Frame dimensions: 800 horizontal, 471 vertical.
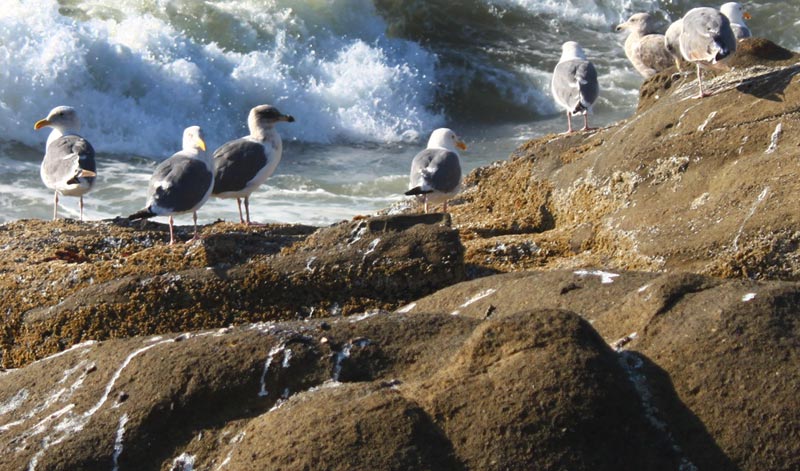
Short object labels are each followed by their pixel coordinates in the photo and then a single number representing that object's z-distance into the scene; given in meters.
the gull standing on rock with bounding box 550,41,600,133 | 20.56
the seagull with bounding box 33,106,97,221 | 17.27
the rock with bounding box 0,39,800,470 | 6.60
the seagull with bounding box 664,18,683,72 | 18.80
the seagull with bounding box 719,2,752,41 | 20.94
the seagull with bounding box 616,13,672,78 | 23.05
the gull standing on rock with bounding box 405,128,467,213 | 15.18
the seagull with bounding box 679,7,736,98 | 15.30
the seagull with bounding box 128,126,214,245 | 13.66
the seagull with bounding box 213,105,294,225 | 16.00
